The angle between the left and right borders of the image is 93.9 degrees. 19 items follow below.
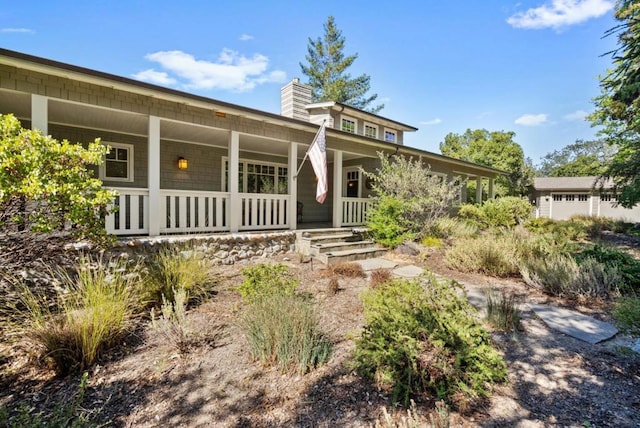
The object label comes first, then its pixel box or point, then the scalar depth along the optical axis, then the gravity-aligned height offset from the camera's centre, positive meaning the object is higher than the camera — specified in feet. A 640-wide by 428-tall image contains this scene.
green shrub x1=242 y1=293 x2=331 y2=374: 9.15 -4.12
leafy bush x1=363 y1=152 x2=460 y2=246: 28.02 +0.66
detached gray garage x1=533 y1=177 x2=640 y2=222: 73.56 +2.93
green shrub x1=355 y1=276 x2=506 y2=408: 7.72 -3.84
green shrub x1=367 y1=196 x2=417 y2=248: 27.68 -1.30
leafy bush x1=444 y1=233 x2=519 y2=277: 20.30 -3.32
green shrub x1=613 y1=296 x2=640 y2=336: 8.68 -3.07
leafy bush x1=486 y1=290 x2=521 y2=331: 11.83 -4.17
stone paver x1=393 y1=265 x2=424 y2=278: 20.22 -4.36
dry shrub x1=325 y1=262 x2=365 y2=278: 19.86 -4.17
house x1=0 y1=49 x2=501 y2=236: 16.85 +6.02
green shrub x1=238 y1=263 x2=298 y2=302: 12.35 -3.48
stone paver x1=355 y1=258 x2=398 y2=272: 22.25 -4.25
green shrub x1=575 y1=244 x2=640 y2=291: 17.08 -3.14
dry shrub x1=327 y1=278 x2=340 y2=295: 16.37 -4.33
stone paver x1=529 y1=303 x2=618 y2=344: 11.61 -4.76
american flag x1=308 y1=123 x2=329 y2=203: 21.71 +3.58
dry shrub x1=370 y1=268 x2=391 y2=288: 17.02 -4.02
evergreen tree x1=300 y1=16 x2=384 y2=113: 87.04 +40.76
